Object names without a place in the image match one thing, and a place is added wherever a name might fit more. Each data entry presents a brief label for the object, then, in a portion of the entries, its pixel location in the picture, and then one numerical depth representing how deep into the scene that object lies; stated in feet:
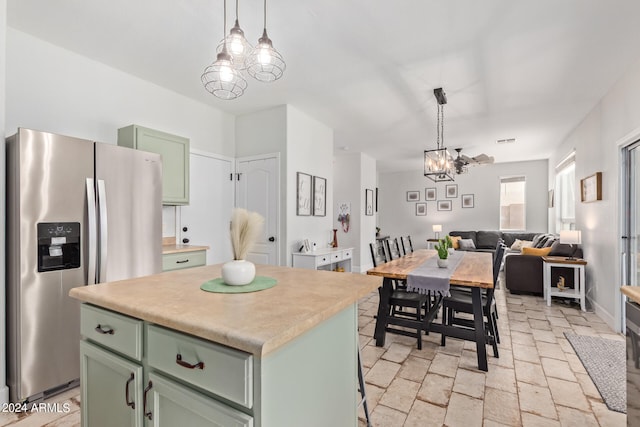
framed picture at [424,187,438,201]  29.43
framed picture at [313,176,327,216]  15.10
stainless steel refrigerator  6.49
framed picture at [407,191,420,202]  30.09
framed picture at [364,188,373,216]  22.61
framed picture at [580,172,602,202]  12.17
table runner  8.48
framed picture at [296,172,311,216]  13.80
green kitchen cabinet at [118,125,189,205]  9.75
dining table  8.12
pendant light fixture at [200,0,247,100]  5.37
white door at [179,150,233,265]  12.48
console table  12.96
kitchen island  2.81
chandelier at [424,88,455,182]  13.01
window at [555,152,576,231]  18.47
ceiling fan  16.61
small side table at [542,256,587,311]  13.28
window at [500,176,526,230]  26.12
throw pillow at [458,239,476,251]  24.48
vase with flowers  4.33
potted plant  10.16
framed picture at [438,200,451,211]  28.89
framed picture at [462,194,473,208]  27.84
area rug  6.76
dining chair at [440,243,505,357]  8.80
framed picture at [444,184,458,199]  28.48
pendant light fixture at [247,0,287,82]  5.32
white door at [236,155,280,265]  13.38
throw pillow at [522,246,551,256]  15.68
